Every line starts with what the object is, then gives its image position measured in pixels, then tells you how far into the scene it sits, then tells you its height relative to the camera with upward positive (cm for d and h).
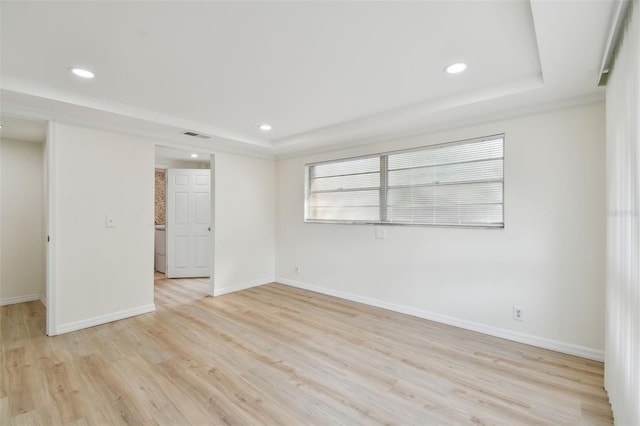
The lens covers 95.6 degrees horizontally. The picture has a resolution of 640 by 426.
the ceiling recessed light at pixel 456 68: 217 +113
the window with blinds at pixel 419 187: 311 +36
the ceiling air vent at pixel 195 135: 371 +103
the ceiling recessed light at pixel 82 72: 225 +111
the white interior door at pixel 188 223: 551 -18
